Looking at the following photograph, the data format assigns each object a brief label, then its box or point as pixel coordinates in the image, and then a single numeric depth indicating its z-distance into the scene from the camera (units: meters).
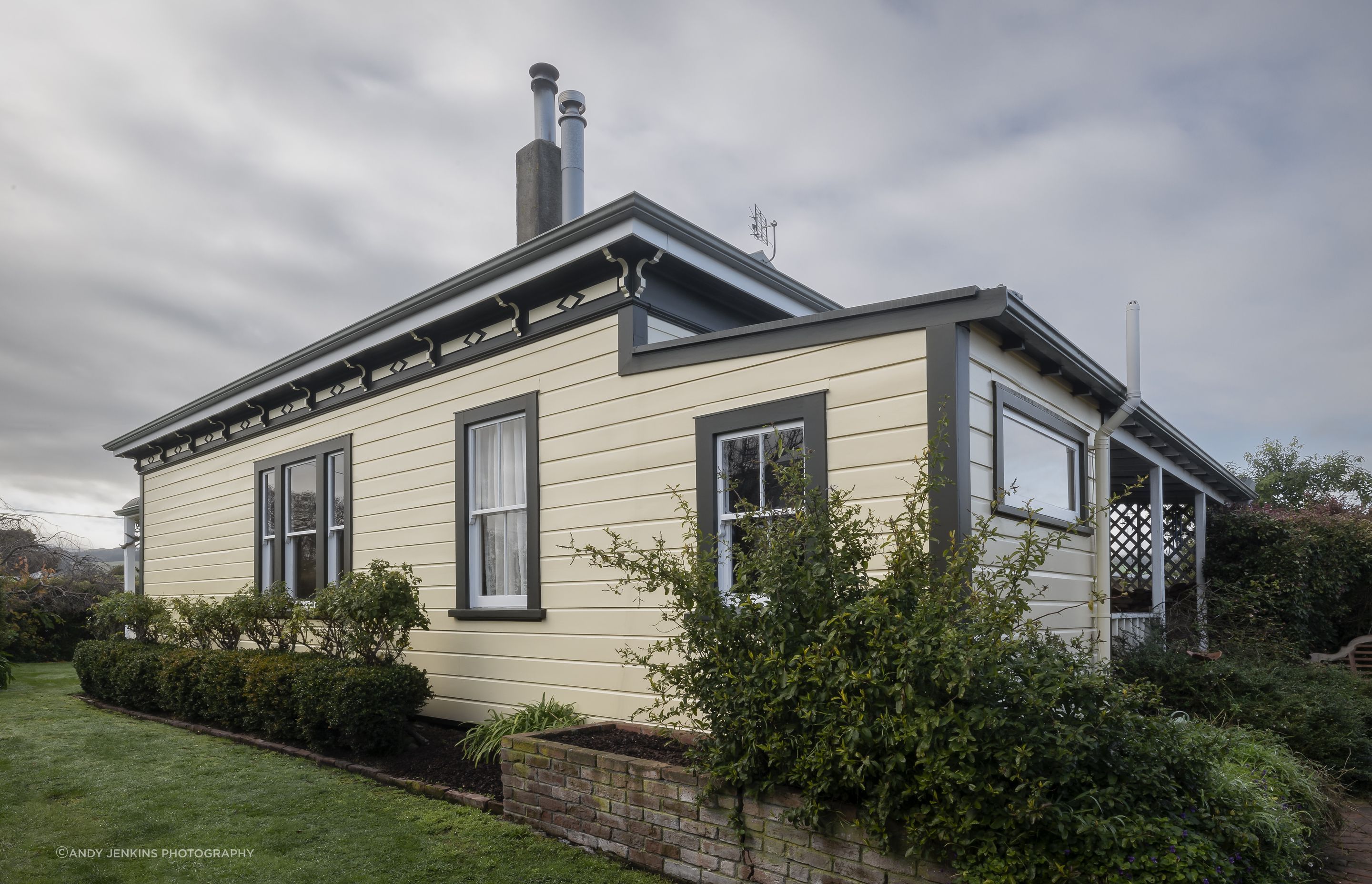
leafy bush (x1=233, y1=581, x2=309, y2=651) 9.14
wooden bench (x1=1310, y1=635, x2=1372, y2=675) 9.70
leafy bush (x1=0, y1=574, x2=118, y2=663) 16.80
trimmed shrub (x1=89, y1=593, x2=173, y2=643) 11.95
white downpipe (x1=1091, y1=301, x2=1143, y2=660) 7.19
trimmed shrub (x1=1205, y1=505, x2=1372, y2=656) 10.06
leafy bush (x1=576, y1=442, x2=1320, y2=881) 3.24
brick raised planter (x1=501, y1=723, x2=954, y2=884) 3.72
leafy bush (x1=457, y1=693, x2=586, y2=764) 6.43
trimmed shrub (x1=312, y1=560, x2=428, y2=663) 7.42
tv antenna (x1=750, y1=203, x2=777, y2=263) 10.17
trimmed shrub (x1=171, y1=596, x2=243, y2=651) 9.98
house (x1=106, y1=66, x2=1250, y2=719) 5.12
